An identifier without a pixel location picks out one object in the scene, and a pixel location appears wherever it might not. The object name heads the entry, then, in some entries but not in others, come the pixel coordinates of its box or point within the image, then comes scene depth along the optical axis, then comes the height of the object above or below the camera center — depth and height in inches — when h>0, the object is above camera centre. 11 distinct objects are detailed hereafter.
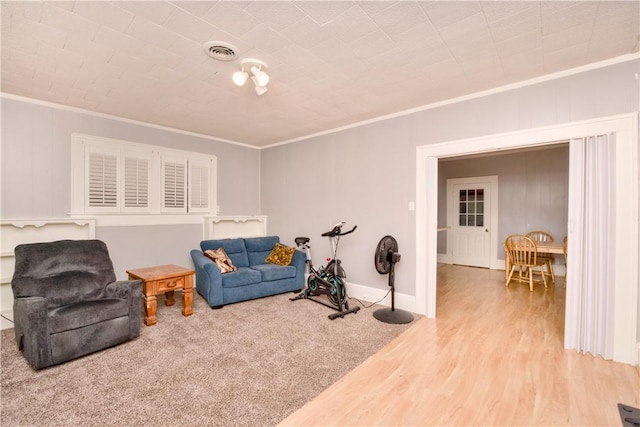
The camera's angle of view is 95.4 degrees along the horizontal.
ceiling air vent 86.0 +49.3
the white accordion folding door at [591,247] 96.3 -12.1
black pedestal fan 134.2 -25.7
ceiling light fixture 93.6 +46.0
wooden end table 124.6 -32.5
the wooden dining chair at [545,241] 199.5 -21.2
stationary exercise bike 143.9 -38.4
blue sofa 147.8 -34.4
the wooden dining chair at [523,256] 186.1 -29.4
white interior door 258.8 -9.1
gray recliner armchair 90.7 -32.4
